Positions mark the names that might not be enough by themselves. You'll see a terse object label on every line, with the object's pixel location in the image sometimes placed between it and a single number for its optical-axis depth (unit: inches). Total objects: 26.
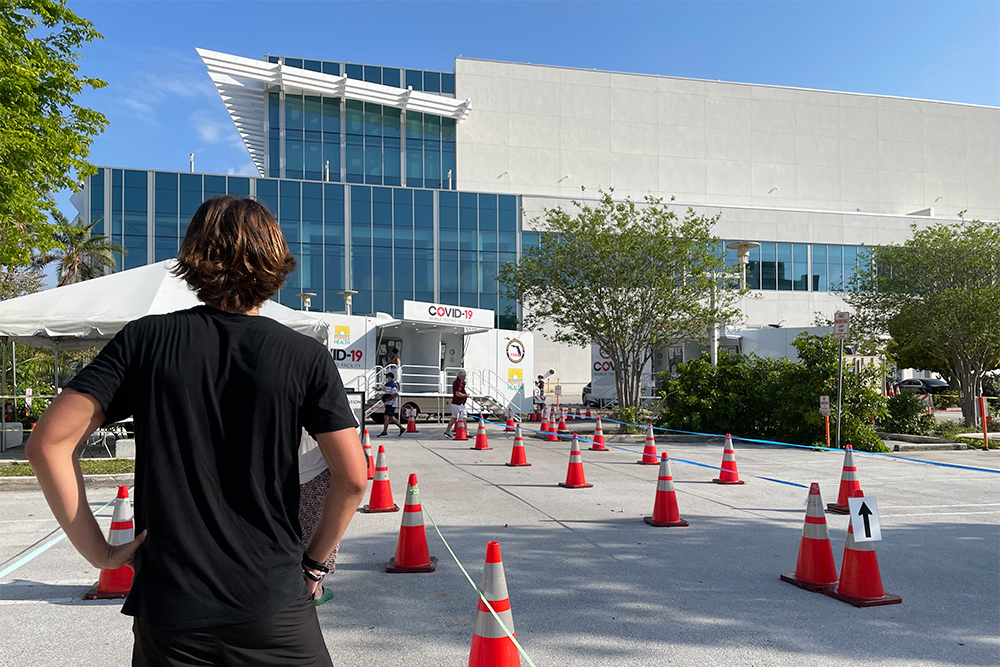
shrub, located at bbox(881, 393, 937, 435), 828.6
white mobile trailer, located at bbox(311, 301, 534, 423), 1005.2
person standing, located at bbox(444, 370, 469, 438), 808.9
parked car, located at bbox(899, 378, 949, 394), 1819.6
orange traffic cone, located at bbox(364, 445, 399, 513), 371.6
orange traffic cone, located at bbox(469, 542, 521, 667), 147.3
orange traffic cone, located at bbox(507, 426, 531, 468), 561.3
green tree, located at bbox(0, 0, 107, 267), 464.4
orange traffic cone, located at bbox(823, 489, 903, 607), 226.1
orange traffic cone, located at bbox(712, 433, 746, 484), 477.8
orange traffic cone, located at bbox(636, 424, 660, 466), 532.0
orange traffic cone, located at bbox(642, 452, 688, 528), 338.0
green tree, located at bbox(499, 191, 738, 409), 867.4
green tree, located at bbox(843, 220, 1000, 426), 824.9
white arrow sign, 221.0
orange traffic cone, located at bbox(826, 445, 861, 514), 324.5
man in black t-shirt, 79.4
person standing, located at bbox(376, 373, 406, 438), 823.7
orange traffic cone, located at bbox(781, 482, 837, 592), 240.8
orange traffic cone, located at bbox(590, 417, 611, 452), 685.9
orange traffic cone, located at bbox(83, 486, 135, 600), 234.4
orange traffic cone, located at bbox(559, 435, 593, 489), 453.4
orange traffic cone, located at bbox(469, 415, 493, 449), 691.4
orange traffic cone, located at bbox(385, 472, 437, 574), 262.5
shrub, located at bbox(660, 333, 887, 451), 720.3
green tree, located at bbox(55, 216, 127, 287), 1604.3
